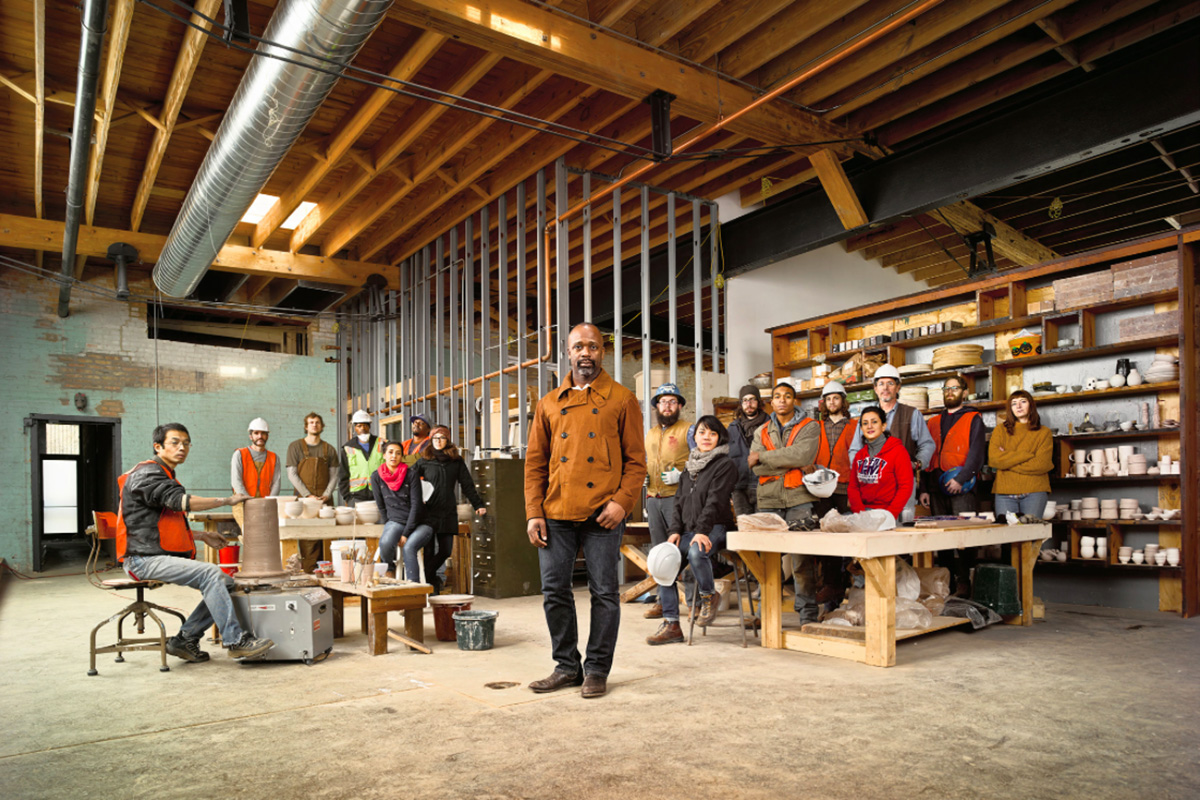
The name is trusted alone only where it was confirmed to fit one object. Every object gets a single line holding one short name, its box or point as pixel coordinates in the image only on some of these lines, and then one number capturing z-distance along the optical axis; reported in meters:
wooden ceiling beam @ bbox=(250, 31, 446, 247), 6.25
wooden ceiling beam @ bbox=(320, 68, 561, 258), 6.98
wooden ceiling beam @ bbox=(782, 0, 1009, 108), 5.64
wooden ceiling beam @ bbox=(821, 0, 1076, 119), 5.67
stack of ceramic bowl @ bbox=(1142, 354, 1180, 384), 6.21
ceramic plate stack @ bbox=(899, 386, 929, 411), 7.60
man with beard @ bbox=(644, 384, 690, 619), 6.01
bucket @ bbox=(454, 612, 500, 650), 4.92
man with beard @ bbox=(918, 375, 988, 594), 6.56
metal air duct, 4.60
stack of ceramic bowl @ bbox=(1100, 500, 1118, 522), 6.43
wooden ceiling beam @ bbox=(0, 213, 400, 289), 9.43
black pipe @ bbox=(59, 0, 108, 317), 4.67
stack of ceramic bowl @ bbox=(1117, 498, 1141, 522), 6.34
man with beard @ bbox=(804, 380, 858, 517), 6.20
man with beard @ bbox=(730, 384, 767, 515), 6.25
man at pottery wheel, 4.58
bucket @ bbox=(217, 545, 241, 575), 7.42
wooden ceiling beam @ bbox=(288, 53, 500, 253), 6.71
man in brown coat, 3.77
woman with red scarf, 6.46
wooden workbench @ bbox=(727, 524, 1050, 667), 4.29
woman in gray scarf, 5.16
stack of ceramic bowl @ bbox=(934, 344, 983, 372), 7.40
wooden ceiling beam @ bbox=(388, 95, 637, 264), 7.52
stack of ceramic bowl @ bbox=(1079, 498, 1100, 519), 6.53
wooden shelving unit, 6.06
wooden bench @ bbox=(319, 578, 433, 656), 4.77
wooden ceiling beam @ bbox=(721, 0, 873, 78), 5.75
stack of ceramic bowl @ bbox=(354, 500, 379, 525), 7.35
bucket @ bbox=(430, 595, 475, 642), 5.23
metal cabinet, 7.38
